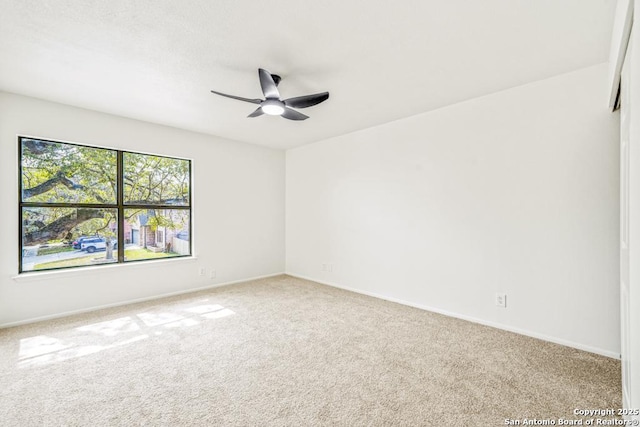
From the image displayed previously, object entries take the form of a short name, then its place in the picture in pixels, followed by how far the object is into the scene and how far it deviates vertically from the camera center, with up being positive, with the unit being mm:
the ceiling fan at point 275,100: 2250 +992
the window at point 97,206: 3117 +138
